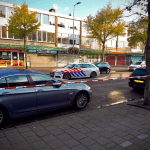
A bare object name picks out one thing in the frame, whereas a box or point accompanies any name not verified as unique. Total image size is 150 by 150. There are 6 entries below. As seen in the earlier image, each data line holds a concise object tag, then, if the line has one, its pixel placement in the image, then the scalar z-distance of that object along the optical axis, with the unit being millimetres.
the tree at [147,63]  6223
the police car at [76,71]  13656
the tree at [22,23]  20203
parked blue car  4602
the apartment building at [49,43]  24656
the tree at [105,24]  25930
